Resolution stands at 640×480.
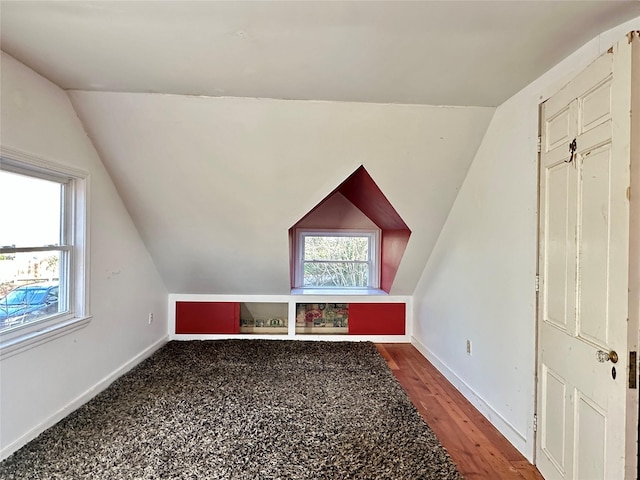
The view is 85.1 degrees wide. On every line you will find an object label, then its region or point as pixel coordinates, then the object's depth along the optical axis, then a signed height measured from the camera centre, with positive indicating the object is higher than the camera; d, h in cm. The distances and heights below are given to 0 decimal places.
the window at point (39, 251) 199 -9
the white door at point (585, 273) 129 -13
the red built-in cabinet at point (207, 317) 420 -95
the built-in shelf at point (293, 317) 421 -95
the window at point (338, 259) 470 -26
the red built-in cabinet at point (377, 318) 427 -95
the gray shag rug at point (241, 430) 183 -121
